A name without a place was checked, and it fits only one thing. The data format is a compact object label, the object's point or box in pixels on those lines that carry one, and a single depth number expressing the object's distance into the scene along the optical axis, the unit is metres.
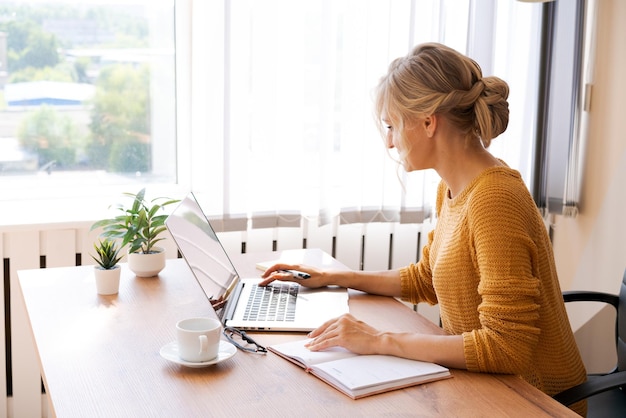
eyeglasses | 1.54
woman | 1.47
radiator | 2.50
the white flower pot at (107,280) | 1.88
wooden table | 1.30
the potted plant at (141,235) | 2.01
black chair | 1.57
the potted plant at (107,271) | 1.88
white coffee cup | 1.43
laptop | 1.68
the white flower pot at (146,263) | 2.02
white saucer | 1.44
